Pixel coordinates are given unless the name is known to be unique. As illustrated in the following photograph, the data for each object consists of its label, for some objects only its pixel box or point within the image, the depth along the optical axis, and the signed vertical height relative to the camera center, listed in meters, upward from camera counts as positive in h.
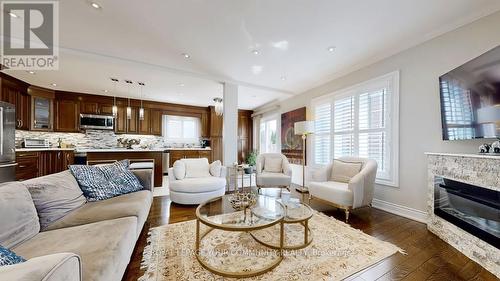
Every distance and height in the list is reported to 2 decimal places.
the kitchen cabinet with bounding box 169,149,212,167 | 6.18 -0.46
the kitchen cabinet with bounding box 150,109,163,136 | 6.26 +0.66
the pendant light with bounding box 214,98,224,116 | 4.29 +0.81
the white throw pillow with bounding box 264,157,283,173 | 4.33 -0.57
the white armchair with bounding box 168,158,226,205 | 3.18 -0.71
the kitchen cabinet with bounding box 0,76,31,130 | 3.75 +0.94
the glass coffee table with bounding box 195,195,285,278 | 1.52 -0.77
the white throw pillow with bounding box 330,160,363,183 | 3.12 -0.51
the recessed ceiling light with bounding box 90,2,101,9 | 1.97 +1.45
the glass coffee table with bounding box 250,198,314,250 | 1.87 -1.05
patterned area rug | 1.52 -1.08
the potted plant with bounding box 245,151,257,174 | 6.90 -0.70
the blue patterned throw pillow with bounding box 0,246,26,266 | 0.74 -0.48
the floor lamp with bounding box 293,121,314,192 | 4.15 +0.28
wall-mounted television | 1.78 +0.44
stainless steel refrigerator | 3.18 -0.03
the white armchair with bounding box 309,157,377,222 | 2.62 -0.71
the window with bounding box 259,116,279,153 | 6.41 +0.17
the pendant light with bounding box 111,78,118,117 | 4.07 +1.38
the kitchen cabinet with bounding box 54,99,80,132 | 5.12 +0.71
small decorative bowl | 2.08 -0.70
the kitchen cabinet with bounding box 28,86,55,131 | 4.61 +0.85
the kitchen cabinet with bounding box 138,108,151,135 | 6.08 +0.55
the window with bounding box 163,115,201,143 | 6.79 +0.45
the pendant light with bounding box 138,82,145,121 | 4.28 +1.38
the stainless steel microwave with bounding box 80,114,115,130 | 5.36 +0.57
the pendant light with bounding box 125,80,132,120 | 4.13 +1.39
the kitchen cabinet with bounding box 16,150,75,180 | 3.90 -0.50
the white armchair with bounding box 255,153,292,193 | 3.90 -0.69
